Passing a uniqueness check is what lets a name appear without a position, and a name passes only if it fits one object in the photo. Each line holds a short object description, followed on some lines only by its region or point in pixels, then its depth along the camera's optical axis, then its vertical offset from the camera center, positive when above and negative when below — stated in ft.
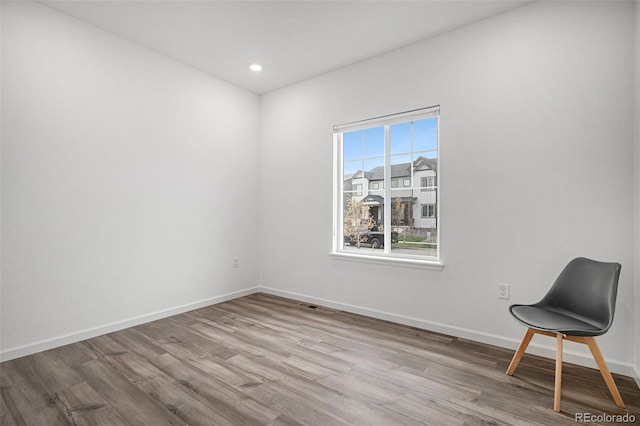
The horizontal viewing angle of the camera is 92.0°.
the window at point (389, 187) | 10.07 +0.95
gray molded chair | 5.91 -2.13
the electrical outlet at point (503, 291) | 8.42 -2.11
